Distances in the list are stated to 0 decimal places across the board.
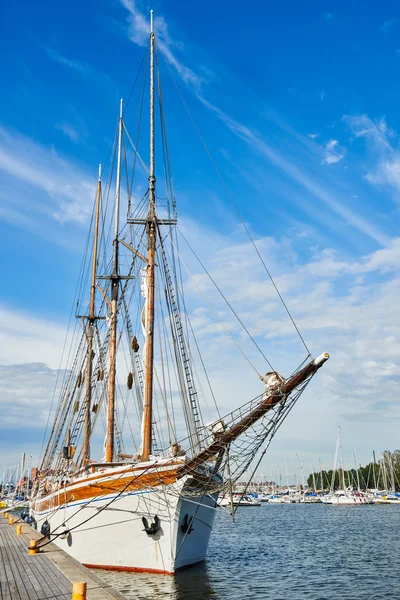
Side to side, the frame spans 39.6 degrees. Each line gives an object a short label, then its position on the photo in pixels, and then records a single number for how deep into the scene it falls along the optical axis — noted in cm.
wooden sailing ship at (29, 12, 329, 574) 2131
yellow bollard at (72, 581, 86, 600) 1106
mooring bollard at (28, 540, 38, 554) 2086
